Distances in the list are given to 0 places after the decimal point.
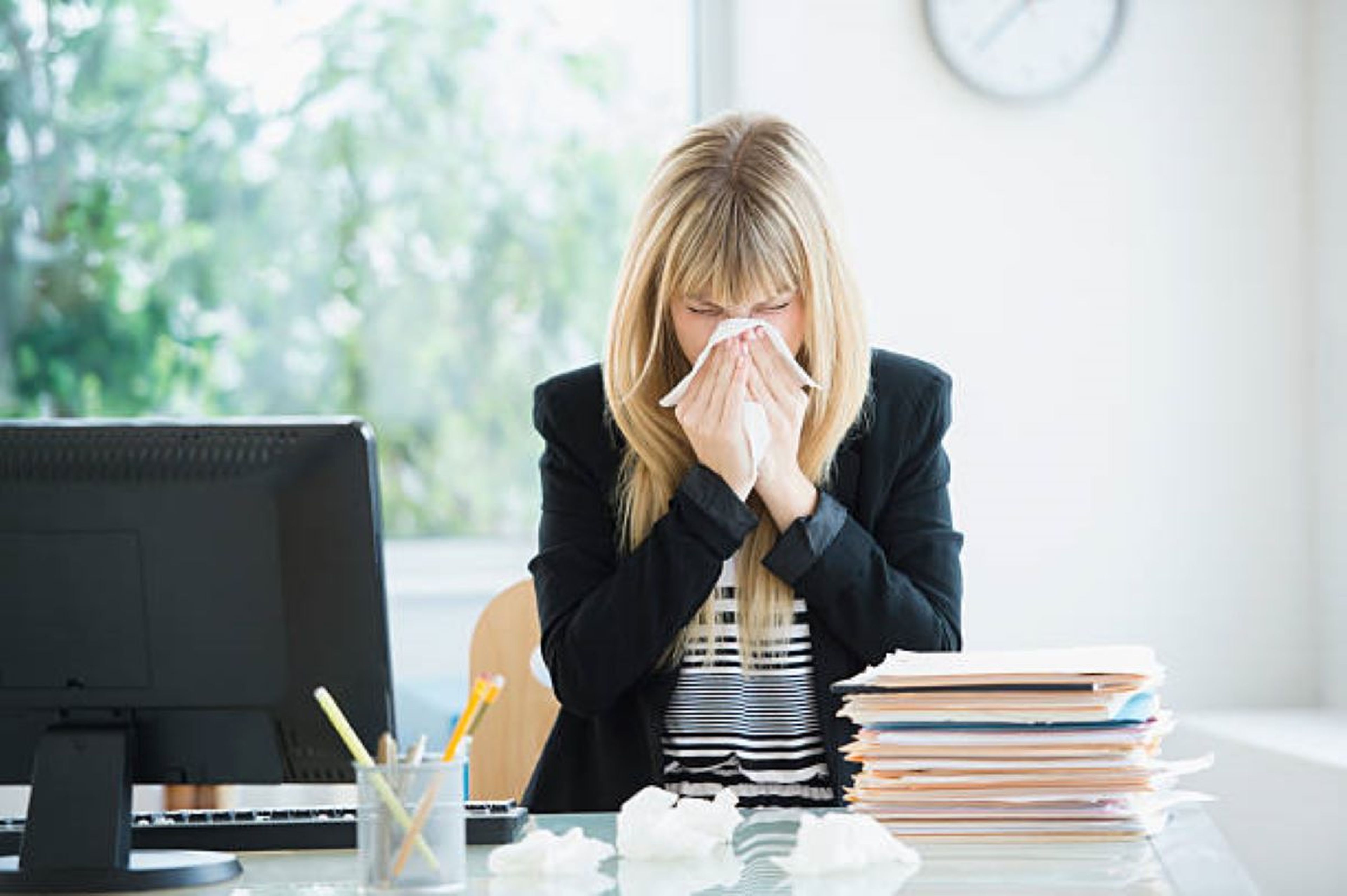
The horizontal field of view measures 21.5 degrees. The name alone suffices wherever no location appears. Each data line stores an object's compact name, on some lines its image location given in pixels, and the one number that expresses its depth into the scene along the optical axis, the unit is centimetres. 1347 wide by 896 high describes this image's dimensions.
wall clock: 493
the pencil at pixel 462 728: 265
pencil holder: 266
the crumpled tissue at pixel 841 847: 275
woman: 330
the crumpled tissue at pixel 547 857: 278
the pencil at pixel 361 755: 266
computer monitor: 285
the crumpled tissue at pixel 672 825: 282
